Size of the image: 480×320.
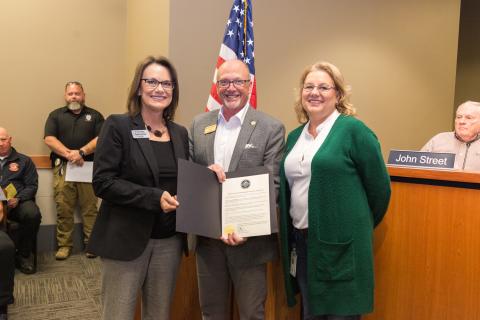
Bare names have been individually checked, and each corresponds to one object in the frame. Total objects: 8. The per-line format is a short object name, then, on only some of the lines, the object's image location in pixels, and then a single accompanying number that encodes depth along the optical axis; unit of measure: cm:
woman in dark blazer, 176
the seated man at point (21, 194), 410
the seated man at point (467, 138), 337
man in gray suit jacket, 193
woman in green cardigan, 181
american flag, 326
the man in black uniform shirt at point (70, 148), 474
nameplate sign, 212
